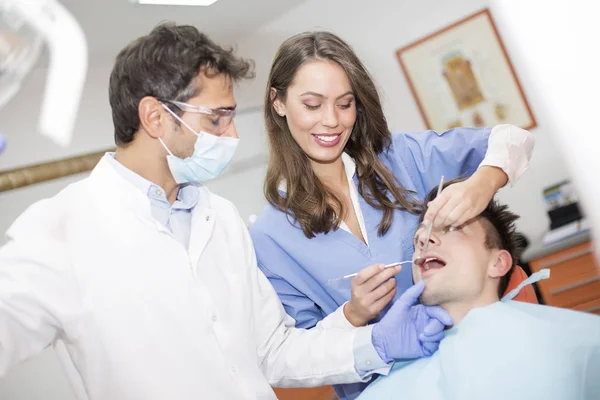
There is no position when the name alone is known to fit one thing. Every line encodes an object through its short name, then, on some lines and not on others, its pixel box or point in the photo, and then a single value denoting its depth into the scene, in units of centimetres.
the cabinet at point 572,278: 358
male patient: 147
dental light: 86
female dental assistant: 183
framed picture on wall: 420
